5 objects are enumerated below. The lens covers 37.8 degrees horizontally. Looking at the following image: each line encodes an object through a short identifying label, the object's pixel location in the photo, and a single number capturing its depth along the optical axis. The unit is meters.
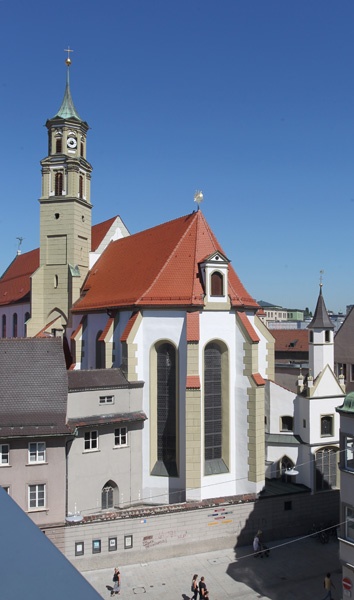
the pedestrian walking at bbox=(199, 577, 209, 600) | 18.16
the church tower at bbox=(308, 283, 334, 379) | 29.03
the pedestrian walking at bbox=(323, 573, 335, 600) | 18.80
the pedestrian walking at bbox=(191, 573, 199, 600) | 18.37
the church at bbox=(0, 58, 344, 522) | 24.05
